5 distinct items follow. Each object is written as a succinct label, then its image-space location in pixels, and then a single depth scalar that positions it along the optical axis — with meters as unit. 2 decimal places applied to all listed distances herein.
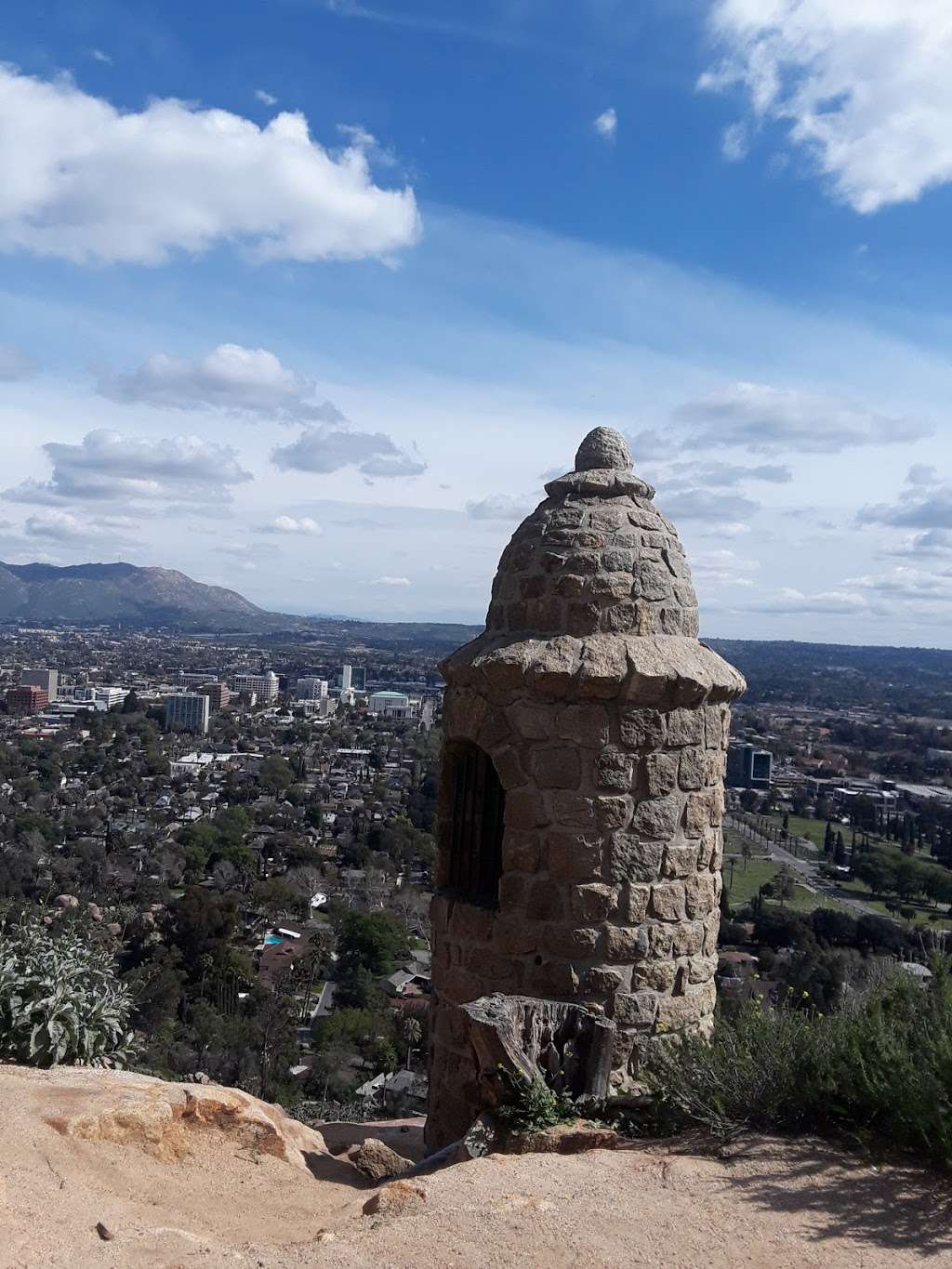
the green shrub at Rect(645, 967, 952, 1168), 4.04
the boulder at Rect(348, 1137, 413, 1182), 5.14
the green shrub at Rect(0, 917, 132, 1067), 5.40
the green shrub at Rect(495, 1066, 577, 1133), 4.45
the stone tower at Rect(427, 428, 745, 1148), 5.18
